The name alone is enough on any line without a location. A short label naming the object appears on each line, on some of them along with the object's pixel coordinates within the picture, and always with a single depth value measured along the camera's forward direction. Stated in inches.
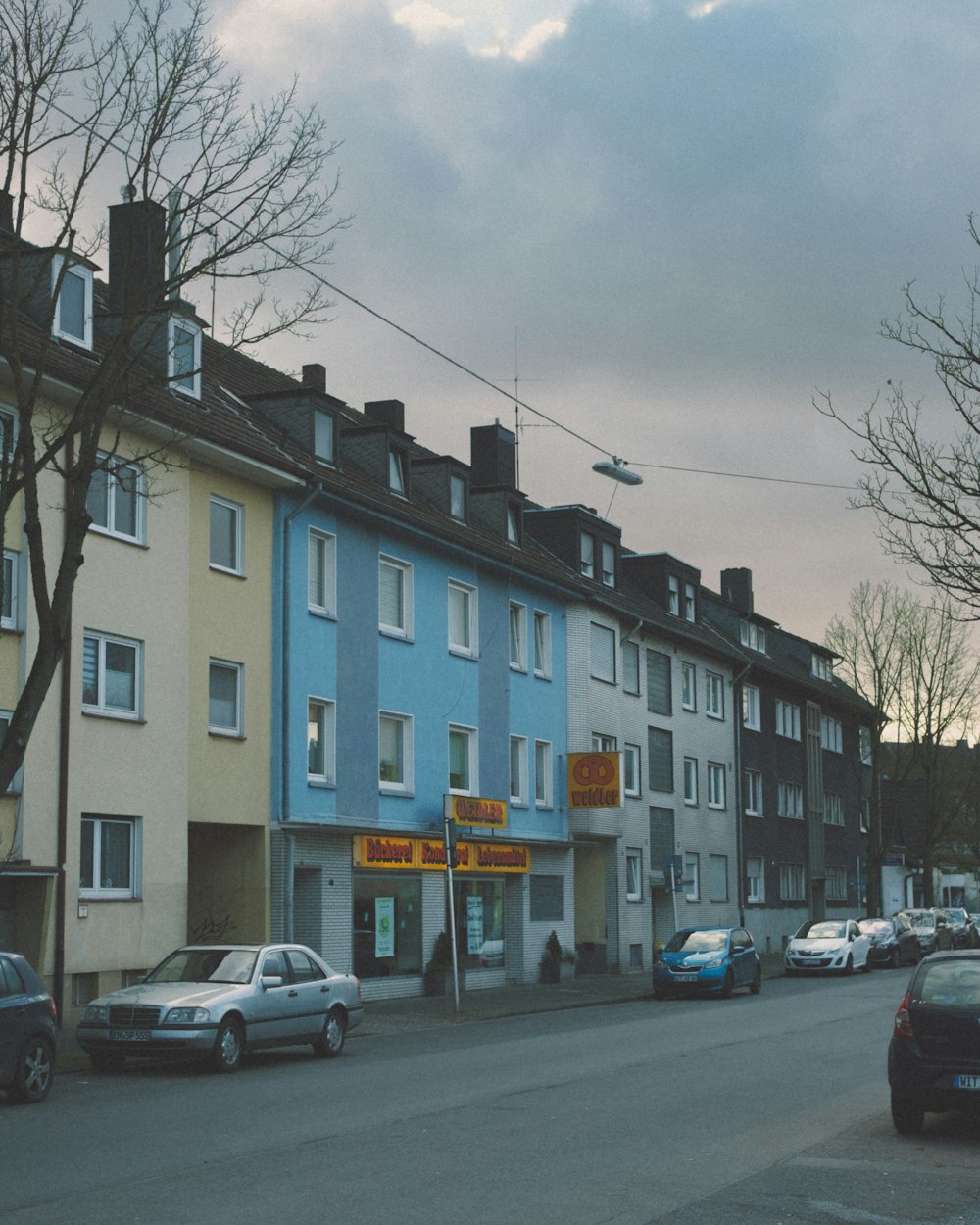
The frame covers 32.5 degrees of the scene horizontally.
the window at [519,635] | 1483.4
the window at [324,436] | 1222.3
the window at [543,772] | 1512.1
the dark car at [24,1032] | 570.6
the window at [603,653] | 1632.6
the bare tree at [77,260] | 670.5
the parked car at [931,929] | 1932.8
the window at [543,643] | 1530.5
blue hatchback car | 1272.1
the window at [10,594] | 860.0
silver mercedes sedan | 688.4
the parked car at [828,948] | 1635.1
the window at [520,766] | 1471.5
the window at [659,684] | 1788.9
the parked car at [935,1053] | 460.1
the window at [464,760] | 1352.1
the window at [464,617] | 1369.3
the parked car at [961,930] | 2132.1
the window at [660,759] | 1768.0
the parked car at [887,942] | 1774.1
